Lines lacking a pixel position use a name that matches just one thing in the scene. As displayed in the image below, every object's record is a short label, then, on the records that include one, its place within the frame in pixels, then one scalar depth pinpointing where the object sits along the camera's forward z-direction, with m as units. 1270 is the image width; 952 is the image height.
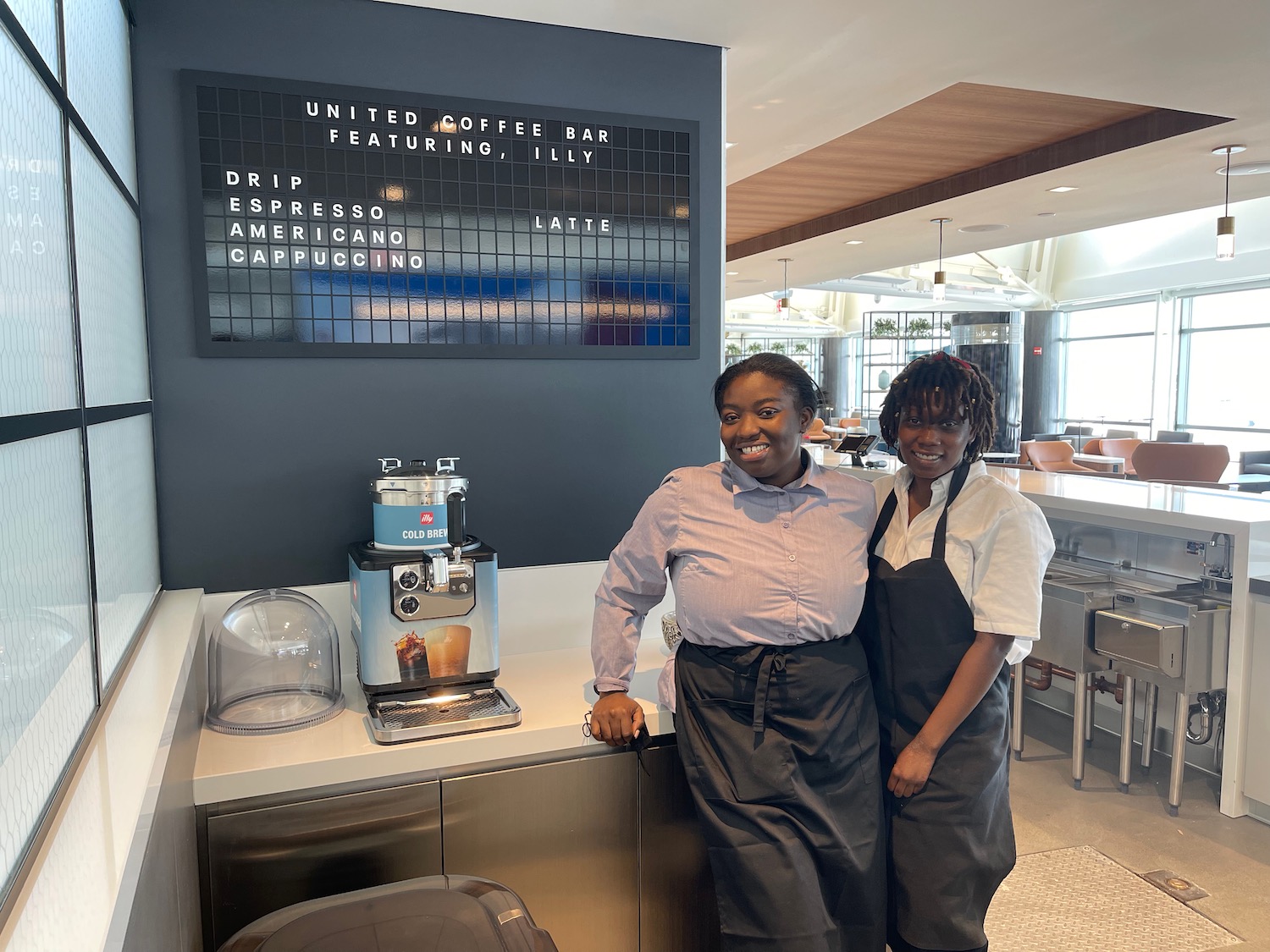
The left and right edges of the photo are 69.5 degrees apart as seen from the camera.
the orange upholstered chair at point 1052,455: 8.16
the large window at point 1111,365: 12.07
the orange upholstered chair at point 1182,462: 6.70
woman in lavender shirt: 1.66
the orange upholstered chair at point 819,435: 11.68
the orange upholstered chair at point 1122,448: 9.82
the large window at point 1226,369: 10.41
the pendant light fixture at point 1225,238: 4.98
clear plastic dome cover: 2.04
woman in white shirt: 1.66
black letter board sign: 2.16
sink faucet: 3.23
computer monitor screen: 4.72
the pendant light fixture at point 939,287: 7.22
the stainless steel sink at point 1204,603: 3.12
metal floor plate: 2.44
